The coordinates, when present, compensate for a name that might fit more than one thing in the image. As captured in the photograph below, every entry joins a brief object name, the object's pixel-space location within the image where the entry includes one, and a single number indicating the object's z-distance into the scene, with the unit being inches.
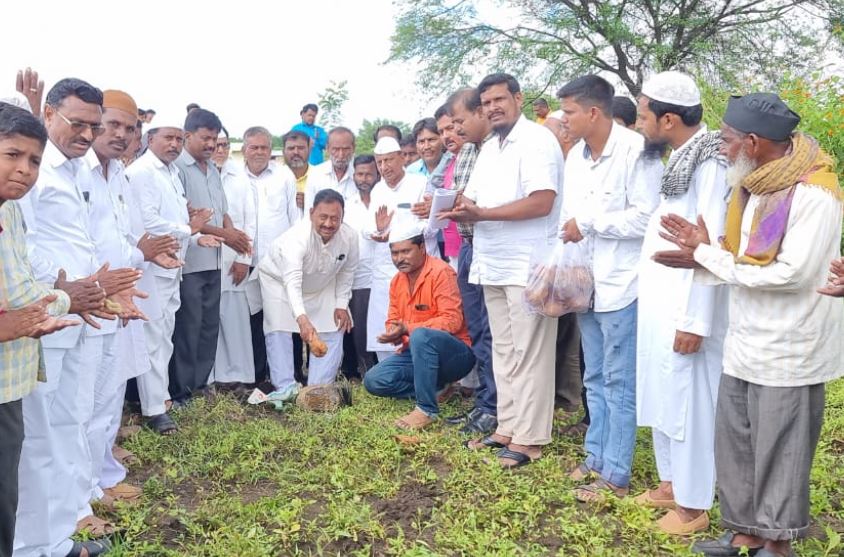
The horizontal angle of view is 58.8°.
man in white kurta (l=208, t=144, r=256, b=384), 248.5
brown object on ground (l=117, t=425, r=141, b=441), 197.6
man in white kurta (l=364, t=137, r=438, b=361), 254.4
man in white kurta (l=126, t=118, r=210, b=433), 203.8
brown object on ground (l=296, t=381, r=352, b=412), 223.6
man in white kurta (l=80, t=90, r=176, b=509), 156.2
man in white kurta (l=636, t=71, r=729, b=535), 132.1
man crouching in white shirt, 233.1
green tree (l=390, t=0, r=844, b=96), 686.5
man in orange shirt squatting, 208.5
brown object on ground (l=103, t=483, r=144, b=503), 159.5
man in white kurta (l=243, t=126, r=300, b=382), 261.9
